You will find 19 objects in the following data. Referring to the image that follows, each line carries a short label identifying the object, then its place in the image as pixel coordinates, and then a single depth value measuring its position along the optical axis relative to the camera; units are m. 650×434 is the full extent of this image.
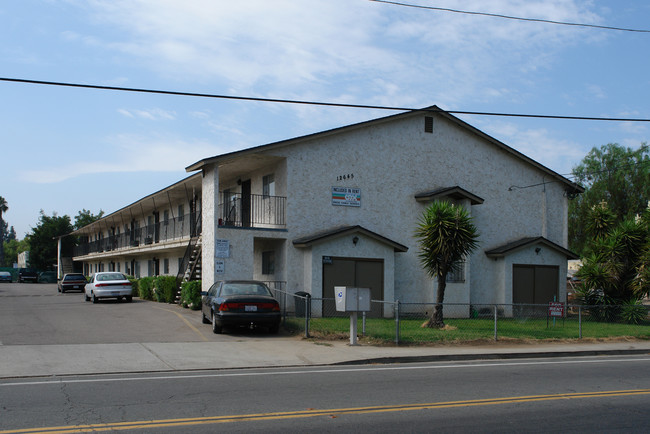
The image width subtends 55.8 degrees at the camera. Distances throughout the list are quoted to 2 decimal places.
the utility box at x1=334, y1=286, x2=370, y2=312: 15.27
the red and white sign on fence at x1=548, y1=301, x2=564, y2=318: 19.50
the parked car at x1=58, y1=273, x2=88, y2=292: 41.25
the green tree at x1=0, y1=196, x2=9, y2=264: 112.40
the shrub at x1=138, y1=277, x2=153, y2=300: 31.30
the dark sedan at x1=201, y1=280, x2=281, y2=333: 16.66
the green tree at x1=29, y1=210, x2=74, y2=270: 80.31
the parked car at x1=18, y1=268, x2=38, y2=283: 68.78
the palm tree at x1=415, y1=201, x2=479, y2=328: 19.67
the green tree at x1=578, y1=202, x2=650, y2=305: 24.89
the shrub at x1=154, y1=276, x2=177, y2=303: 27.72
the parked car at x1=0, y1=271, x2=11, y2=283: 69.47
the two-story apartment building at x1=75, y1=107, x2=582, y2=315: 22.61
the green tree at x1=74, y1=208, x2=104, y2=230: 89.69
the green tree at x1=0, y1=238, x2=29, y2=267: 148.88
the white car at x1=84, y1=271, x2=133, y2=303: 28.23
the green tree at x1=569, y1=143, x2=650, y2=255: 45.06
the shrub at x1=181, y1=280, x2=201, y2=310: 23.56
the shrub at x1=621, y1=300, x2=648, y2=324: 22.66
